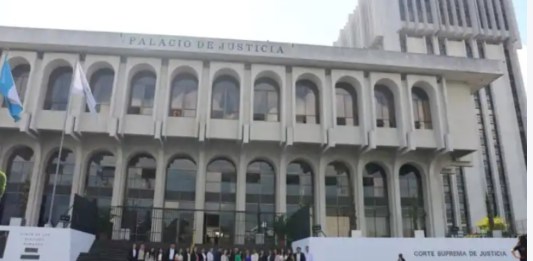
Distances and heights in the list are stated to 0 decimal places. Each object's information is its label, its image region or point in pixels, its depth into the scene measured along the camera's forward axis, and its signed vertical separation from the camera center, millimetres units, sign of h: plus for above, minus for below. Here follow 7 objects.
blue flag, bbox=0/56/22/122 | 18500 +6691
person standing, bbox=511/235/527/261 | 9416 +243
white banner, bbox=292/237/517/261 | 18375 +539
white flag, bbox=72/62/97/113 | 19875 +7383
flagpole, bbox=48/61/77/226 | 23703 +7070
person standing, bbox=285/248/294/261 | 18766 +214
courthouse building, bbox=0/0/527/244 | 25125 +6844
